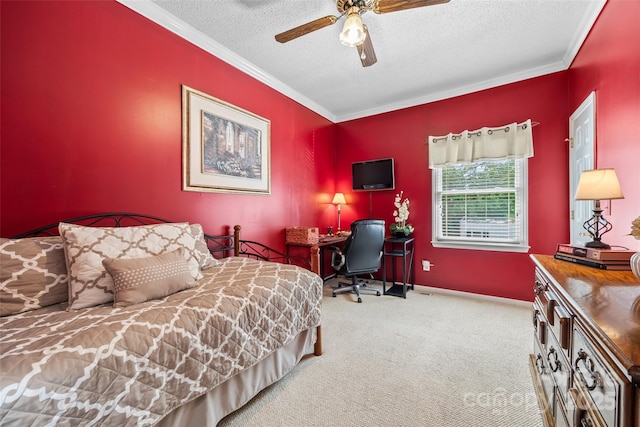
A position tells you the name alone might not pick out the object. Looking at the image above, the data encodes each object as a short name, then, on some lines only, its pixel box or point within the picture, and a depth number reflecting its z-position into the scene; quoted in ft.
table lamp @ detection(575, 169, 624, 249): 4.63
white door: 7.18
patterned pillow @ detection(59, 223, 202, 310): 4.40
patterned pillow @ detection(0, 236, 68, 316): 4.08
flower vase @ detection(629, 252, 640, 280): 3.02
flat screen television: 12.72
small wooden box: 10.58
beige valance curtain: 9.84
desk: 7.83
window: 10.23
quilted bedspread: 2.65
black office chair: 10.25
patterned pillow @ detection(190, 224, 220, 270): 6.68
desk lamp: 13.73
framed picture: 7.65
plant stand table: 11.07
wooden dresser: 1.92
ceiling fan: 5.23
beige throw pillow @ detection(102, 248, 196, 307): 4.37
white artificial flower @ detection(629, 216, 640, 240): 3.21
